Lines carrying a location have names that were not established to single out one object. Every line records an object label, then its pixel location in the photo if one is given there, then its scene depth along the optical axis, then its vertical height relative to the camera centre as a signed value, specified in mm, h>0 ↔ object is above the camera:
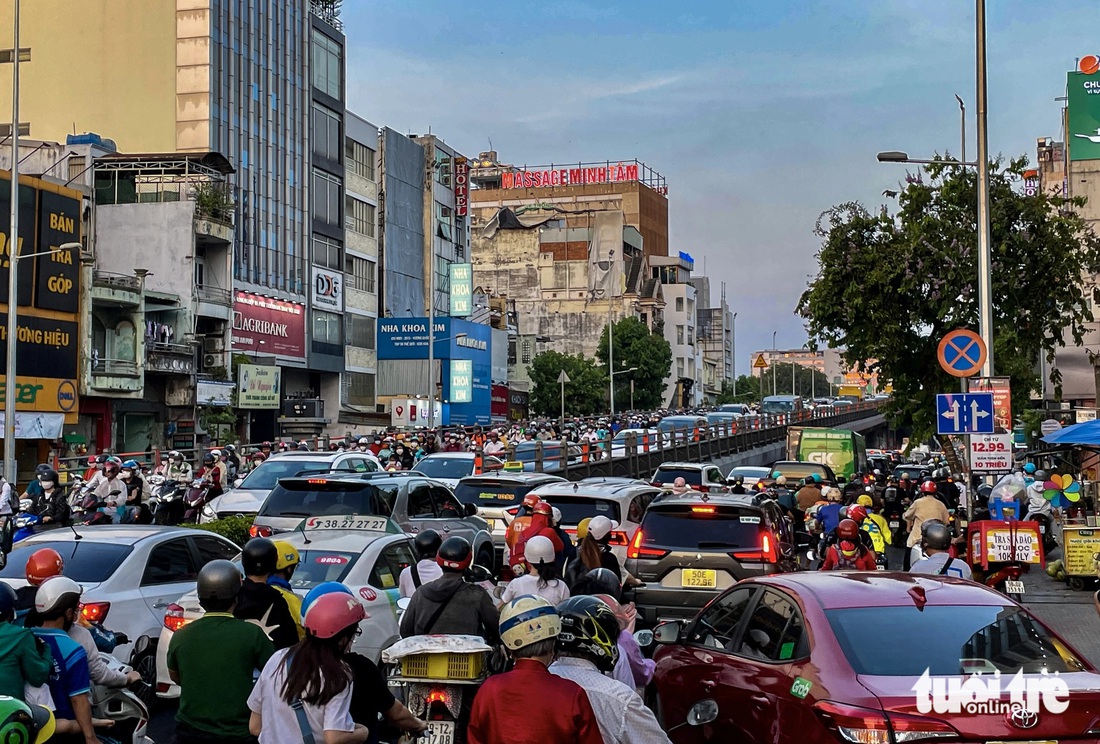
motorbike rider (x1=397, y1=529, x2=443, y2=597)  9664 -1044
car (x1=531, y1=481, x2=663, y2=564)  16922 -1070
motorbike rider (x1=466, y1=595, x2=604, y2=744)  4566 -941
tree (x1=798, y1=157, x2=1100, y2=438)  25047 +2656
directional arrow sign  15250 +69
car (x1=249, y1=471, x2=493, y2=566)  16203 -996
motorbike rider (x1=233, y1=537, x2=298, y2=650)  6930 -929
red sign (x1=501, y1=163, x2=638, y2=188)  149125 +27076
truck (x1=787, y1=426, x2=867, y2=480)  39156 -846
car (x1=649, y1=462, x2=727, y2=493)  27516 -1102
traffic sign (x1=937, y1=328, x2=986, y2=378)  15797 +795
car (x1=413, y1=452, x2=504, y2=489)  26022 -876
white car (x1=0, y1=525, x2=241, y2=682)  10633 -1206
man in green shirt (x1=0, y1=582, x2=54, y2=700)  5703 -1016
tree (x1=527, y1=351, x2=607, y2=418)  99750 +2623
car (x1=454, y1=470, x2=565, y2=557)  19844 -1059
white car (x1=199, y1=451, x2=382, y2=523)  21891 -980
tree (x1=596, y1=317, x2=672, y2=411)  111188 +4842
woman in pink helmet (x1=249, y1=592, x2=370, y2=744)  5145 -1009
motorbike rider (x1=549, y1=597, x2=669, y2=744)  4898 -922
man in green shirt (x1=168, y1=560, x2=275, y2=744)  5648 -1060
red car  5797 -1134
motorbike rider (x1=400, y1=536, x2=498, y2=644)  7566 -1044
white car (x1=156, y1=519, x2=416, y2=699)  10109 -1275
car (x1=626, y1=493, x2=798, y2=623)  13344 -1294
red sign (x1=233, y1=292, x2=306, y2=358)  59656 +4354
